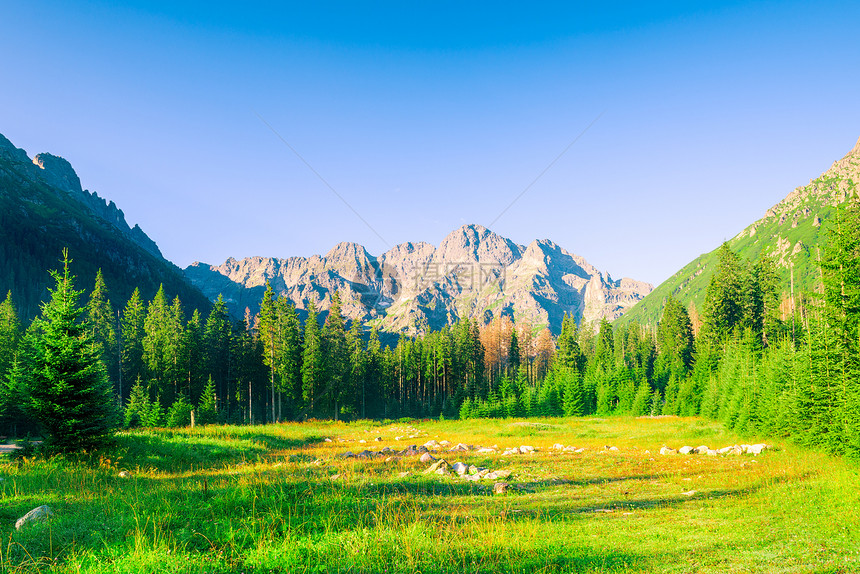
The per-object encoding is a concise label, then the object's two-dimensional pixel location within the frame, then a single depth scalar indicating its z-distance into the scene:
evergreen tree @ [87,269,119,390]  60.65
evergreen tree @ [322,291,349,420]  67.06
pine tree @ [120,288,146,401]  62.72
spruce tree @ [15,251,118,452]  17.06
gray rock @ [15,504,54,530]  9.06
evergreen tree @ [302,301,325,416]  61.66
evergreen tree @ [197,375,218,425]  47.50
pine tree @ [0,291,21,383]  50.50
